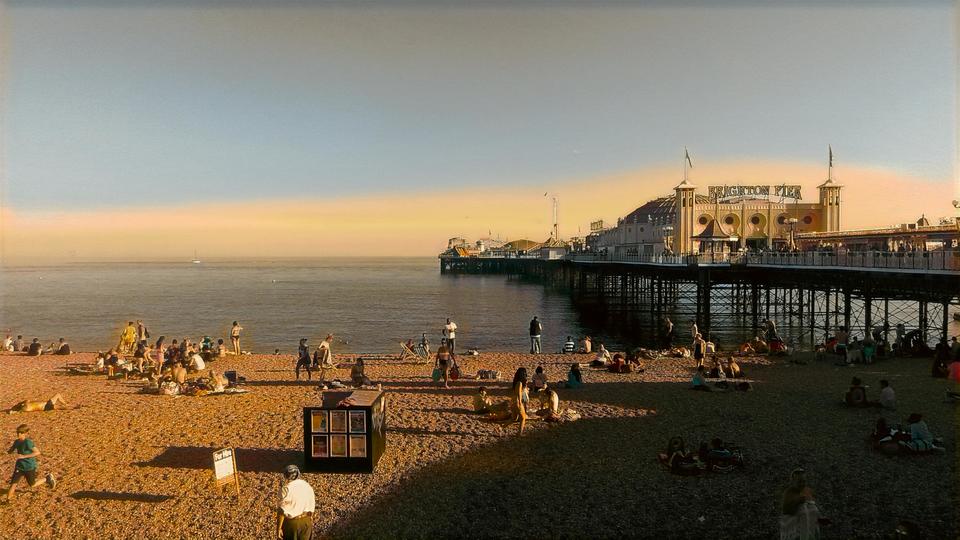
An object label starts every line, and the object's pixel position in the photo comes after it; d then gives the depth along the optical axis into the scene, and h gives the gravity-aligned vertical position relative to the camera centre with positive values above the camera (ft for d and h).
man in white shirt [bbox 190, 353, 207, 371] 56.39 -10.62
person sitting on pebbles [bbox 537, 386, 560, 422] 35.81 -9.62
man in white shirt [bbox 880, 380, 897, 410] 37.11 -9.54
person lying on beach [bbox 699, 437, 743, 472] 27.61 -10.06
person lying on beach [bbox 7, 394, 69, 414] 40.29 -10.56
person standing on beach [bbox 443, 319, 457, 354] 63.05 -8.55
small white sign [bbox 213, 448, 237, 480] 25.05 -9.22
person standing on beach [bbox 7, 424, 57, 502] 25.98 -9.30
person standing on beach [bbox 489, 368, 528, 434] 34.11 -9.36
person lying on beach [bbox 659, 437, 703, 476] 27.12 -10.02
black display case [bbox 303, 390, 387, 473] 27.37 -8.91
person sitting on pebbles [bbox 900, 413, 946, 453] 28.78 -9.53
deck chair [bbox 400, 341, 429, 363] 66.79 -12.06
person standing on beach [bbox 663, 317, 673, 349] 81.79 -12.38
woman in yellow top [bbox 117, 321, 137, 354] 70.44 -10.11
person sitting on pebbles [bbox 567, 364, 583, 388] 46.09 -10.08
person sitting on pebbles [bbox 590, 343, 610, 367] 57.36 -10.73
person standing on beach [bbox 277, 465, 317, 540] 19.62 -8.79
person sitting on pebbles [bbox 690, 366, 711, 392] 45.01 -10.27
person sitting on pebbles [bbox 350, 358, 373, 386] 44.80 -9.49
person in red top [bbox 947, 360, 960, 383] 42.72 -9.03
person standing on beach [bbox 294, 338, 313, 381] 50.37 -9.01
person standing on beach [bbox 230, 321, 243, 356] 72.23 -10.44
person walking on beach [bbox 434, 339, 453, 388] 47.52 -8.83
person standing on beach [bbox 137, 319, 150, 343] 75.51 -10.10
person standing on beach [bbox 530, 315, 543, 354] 71.97 -9.97
